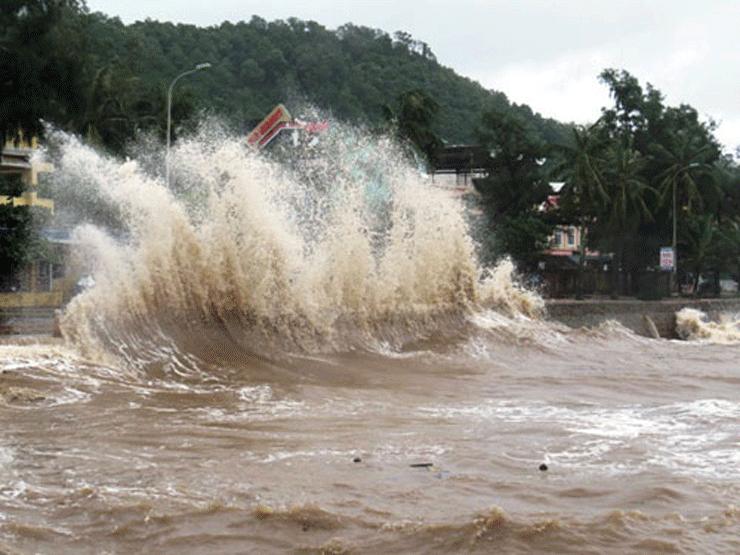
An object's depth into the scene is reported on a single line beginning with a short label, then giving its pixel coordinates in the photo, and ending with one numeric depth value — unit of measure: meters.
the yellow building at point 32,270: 33.19
